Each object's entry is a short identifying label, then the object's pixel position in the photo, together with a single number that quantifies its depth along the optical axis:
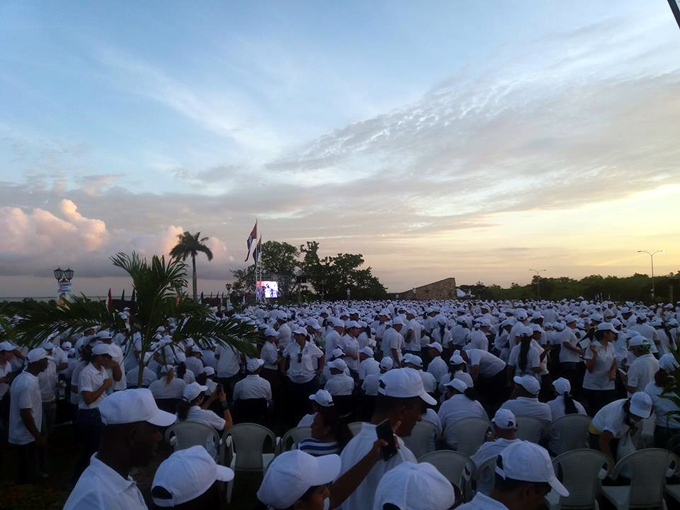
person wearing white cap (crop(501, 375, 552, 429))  6.14
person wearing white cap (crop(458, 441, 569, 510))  2.31
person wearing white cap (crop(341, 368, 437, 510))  2.83
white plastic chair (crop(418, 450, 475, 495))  4.64
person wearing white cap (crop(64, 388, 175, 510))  2.24
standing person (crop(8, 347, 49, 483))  5.78
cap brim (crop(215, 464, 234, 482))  2.28
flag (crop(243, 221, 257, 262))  39.81
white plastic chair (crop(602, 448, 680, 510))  4.61
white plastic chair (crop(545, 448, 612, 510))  4.67
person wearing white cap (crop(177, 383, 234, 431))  5.95
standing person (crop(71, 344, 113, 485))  5.38
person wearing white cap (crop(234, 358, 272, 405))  7.71
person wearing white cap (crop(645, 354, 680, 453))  5.96
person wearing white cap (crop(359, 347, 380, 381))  8.84
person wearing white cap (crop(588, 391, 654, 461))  5.11
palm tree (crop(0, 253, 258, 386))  6.51
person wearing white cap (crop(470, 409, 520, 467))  4.64
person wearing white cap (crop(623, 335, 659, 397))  6.90
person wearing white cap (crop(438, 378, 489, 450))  6.21
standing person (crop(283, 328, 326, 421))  9.07
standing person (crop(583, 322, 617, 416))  7.90
